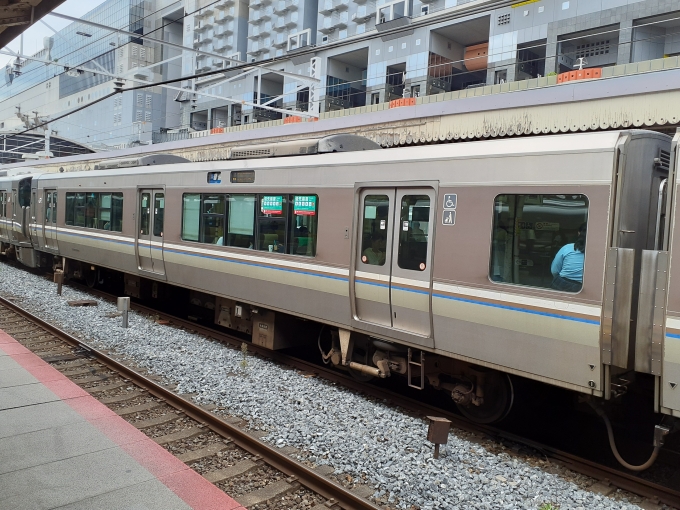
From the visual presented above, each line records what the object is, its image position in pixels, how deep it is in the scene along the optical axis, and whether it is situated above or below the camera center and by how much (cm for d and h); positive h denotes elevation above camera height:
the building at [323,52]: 2367 +950
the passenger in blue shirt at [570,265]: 514 -34
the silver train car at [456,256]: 493 -40
